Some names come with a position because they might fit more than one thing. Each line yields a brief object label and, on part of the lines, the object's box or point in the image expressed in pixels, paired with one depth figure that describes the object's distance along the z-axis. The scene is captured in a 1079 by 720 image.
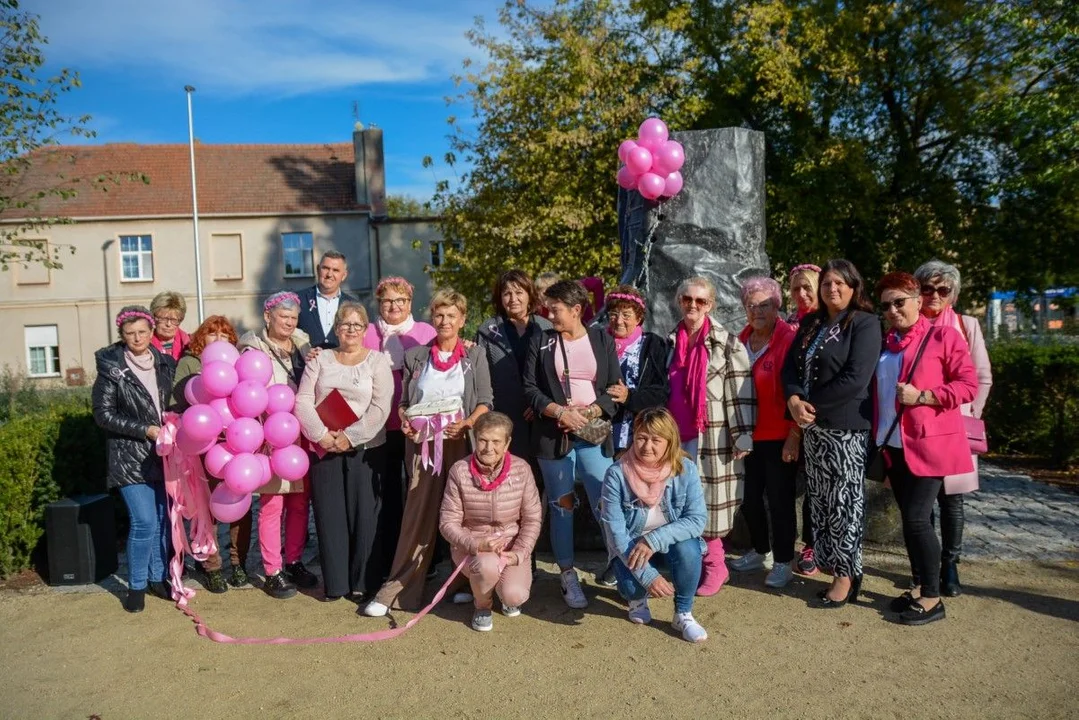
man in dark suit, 5.12
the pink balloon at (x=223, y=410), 4.35
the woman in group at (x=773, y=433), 4.46
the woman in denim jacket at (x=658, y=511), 3.91
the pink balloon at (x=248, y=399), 4.29
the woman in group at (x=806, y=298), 4.45
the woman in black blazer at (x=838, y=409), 4.08
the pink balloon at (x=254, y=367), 4.36
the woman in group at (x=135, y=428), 4.53
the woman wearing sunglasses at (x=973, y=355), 4.34
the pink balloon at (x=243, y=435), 4.30
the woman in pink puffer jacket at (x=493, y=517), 4.05
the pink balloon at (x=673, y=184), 6.62
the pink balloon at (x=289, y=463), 4.37
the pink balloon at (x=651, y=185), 6.59
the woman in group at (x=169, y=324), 5.11
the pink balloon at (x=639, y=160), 6.52
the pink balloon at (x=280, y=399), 4.38
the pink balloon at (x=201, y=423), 4.23
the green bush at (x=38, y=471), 5.10
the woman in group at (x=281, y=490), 4.66
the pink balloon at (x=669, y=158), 6.46
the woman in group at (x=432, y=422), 4.30
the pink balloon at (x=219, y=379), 4.27
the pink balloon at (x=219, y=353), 4.38
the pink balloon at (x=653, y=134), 6.56
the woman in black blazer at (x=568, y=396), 4.35
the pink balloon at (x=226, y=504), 4.41
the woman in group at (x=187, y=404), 4.73
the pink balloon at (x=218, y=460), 4.34
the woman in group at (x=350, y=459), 4.43
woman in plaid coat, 4.44
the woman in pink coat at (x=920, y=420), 3.97
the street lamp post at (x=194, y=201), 25.36
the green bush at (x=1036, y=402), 8.13
